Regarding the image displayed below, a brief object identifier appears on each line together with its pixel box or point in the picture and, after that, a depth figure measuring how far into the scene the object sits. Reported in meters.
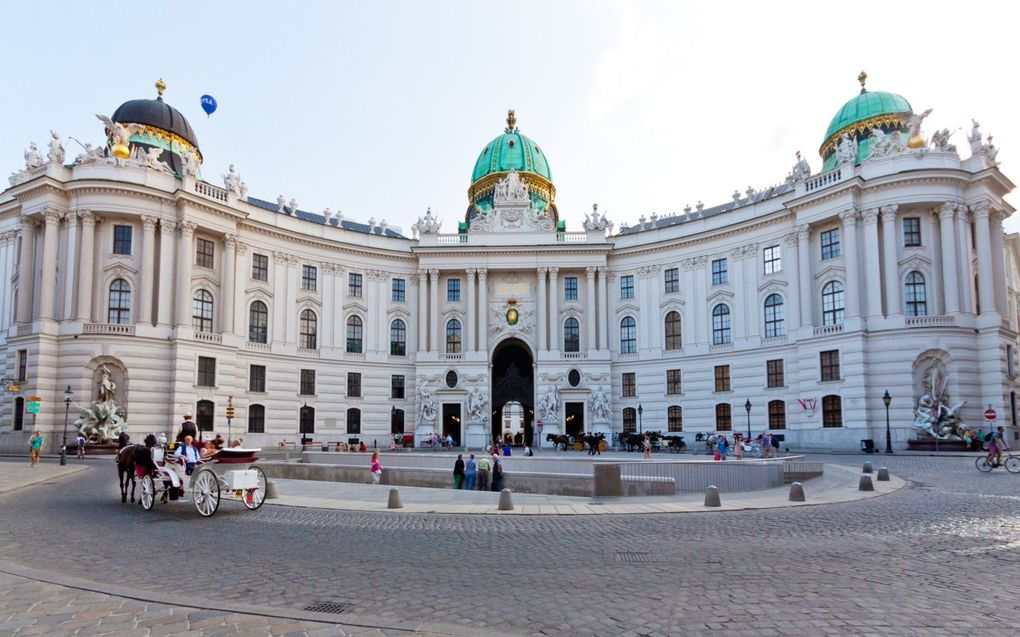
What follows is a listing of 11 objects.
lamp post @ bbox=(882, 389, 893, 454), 38.75
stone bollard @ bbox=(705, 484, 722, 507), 17.17
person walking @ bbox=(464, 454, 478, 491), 23.98
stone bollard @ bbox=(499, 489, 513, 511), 16.78
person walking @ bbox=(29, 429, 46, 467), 29.11
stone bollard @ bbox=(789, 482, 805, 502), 18.33
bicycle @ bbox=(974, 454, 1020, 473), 25.78
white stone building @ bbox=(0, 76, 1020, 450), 43.31
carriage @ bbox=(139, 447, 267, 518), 15.23
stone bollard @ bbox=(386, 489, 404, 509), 17.21
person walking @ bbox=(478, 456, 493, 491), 23.72
